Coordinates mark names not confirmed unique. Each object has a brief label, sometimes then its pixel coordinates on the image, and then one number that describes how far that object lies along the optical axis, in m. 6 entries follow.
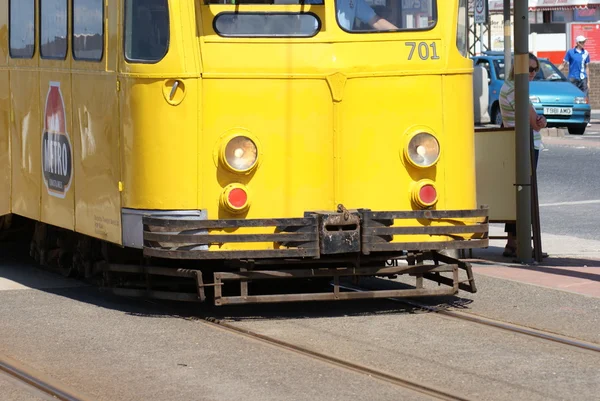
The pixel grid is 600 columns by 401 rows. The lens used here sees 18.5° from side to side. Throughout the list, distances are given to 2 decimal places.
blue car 35.55
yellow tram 11.95
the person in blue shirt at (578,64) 39.13
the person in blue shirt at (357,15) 12.34
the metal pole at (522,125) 15.86
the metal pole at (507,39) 24.56
